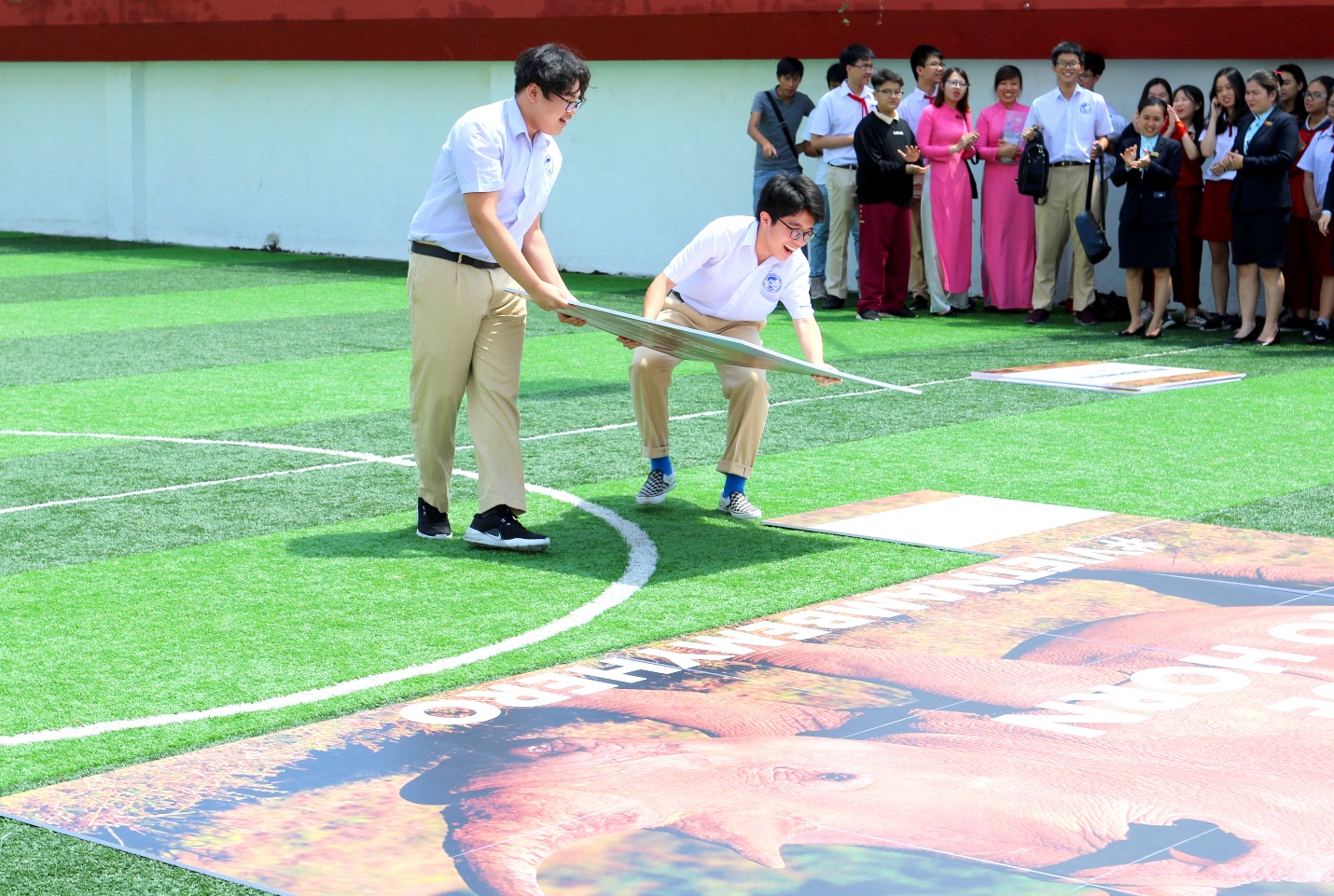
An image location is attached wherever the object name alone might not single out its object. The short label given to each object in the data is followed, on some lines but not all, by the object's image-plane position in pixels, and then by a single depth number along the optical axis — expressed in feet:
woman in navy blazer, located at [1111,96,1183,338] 43.88
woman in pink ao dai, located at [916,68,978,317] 49.73
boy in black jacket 48.62
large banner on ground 12.13
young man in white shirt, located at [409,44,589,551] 20.88
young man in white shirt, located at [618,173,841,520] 23.03
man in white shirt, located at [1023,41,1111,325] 47.26
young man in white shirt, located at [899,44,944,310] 49.75
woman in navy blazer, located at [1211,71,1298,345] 42.01
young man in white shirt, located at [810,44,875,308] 50.96
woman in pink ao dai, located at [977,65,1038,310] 49.75
